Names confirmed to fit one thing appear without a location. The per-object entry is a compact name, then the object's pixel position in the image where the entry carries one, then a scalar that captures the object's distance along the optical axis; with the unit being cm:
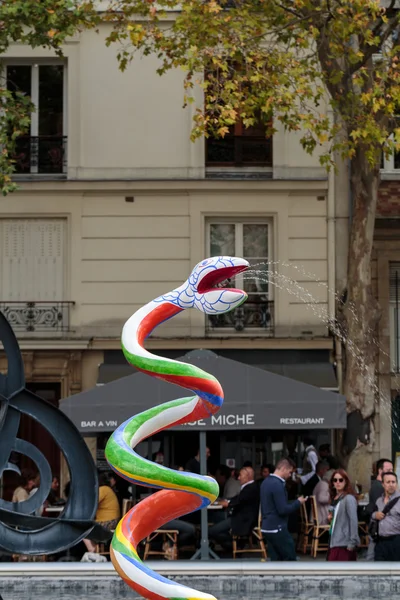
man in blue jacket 1423
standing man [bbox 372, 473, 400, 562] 1409
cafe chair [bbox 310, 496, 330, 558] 1684
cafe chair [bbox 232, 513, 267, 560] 1608
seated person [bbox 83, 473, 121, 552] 1623
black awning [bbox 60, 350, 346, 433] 1608
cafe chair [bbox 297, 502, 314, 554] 1736
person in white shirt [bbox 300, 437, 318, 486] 2164
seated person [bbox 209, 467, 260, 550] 1576
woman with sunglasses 1440
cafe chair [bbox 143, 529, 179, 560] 1648
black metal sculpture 1330
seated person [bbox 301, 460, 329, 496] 1862
